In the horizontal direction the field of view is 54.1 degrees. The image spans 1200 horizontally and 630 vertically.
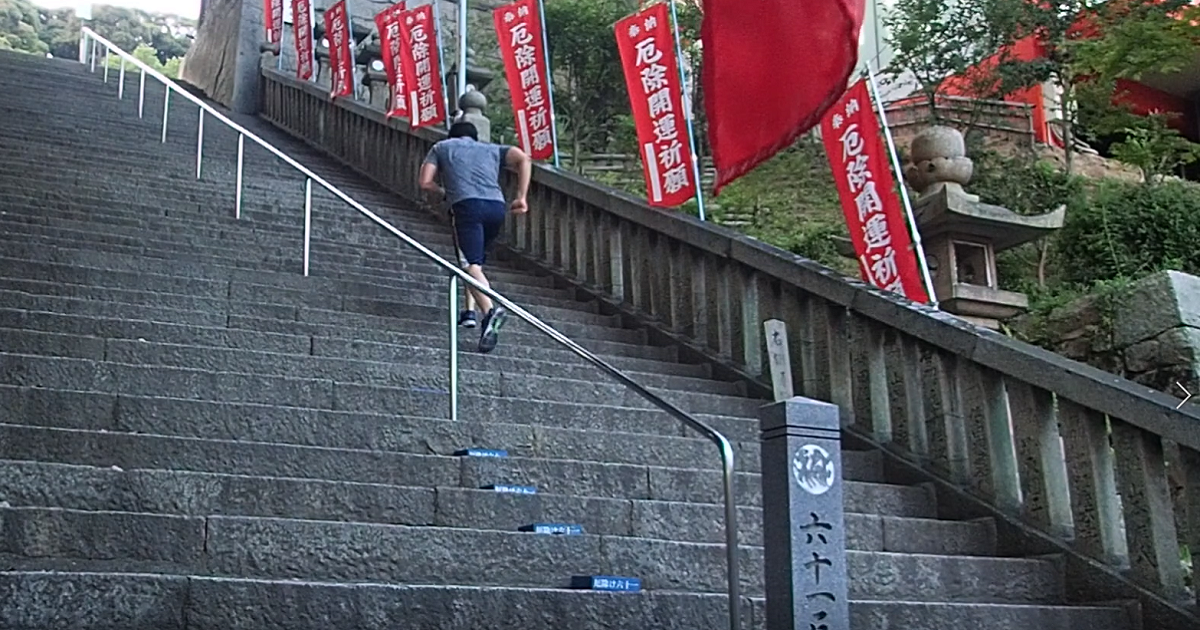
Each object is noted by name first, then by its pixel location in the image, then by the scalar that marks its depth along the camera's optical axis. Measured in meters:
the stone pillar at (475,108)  11.27
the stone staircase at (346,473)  3.36
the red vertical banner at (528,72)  10.73
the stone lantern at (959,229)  8.48
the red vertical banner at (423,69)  12.02
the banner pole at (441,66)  12.16
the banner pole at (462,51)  12.07
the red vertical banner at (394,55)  12.59
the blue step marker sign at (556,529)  4.14
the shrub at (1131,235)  13.23
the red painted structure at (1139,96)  18.62
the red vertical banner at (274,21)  19.05
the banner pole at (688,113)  8.23
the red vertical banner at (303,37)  17.30
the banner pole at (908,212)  7.74
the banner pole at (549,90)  10.50
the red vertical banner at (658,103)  8.52
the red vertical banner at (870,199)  7.73
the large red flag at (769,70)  3.85
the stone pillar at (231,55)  18.70
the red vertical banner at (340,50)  14.77
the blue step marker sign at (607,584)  3.73
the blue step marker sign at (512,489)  4.33
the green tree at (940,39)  17.61
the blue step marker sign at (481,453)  4.77
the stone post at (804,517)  2.69
